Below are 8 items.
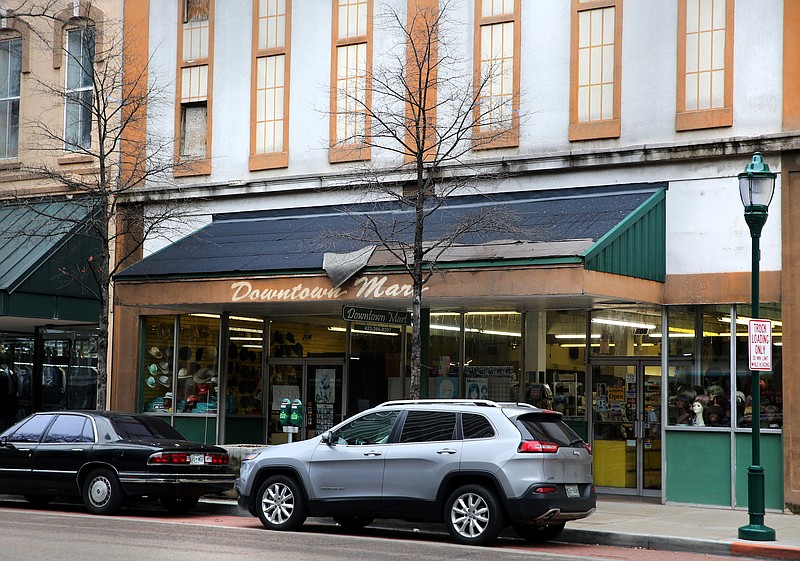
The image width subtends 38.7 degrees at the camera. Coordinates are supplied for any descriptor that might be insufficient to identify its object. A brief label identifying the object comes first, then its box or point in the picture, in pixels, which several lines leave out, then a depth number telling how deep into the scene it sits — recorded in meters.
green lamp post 13.54
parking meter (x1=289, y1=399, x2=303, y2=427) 19.42
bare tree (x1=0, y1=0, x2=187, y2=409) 22.66
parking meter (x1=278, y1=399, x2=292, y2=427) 19.78
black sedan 15.73
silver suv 12.95
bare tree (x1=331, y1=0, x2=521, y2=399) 18.27
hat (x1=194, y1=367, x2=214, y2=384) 22.91
